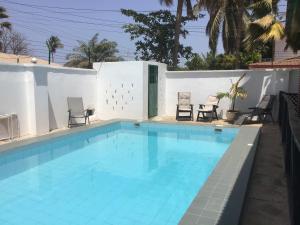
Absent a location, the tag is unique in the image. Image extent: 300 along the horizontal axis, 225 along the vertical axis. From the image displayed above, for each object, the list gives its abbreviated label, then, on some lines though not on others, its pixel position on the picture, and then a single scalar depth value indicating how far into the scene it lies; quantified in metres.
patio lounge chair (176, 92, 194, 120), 12.29
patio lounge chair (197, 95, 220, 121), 11.73
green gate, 12.49
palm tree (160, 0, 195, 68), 17.17
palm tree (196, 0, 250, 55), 17.19
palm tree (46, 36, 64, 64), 41.95
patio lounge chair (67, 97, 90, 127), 10.55
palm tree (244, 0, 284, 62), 11.67
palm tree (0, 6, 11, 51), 23.48
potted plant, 11.44
